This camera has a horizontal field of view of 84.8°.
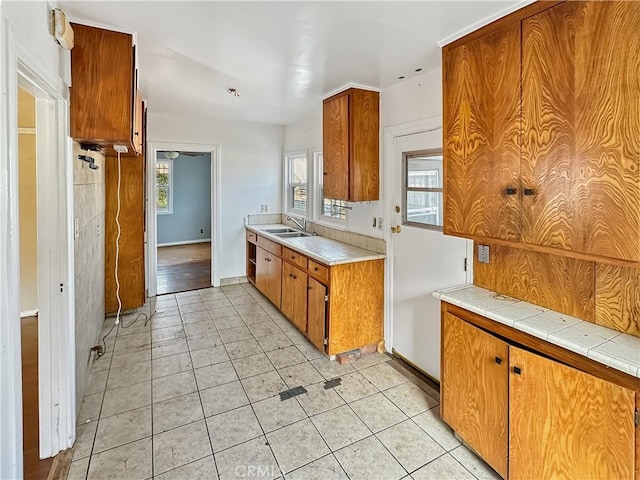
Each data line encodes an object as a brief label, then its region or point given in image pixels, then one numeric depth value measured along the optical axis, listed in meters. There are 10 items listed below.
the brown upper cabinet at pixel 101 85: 1.95
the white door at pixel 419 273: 2.54
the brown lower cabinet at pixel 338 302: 2.95
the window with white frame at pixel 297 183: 4.88
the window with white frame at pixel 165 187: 8.37
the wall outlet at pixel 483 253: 2.17
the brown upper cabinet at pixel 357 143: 3.04
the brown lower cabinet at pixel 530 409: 1.31
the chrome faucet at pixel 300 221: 4.66
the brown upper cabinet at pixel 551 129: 1.33
